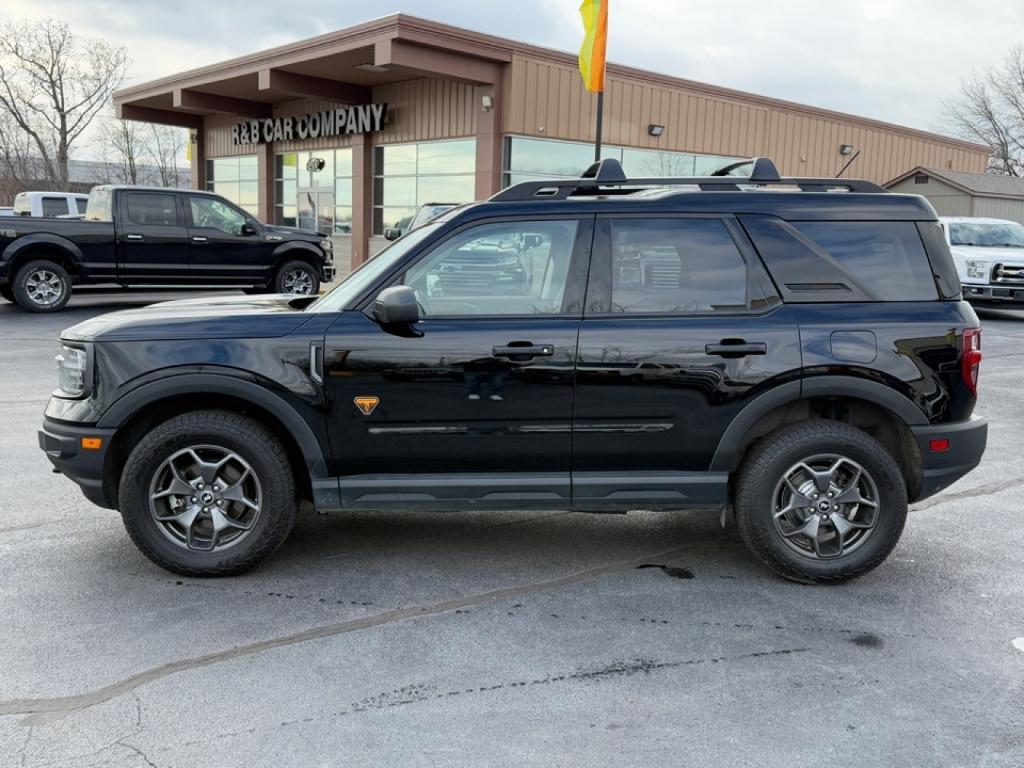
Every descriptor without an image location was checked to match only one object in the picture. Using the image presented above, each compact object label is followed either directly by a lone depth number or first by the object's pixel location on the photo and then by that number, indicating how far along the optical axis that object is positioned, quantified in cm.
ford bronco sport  420
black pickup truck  1406
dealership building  1984
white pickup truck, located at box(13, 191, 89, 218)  2250
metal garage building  2972
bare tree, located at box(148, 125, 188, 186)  5750
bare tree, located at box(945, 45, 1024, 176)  5512
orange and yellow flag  1340
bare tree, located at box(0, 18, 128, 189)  4800
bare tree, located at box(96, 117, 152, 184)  5384
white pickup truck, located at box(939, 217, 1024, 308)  1720
